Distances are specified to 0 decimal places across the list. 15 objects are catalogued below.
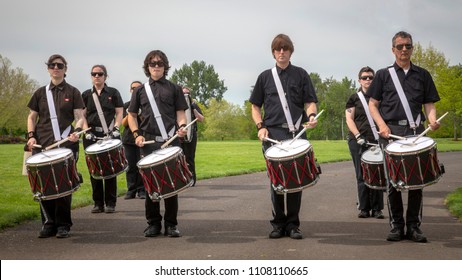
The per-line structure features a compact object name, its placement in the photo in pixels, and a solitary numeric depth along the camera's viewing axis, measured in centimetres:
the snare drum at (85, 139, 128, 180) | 960
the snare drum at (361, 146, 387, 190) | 901
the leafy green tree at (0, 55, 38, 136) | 2819
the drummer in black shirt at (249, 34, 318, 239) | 778
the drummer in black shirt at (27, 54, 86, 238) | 821
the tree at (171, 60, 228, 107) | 8419
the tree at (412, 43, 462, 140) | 3400
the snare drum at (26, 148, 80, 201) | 762
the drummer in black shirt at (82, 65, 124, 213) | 1058
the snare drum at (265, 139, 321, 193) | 719
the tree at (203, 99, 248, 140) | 8200
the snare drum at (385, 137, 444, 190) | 696
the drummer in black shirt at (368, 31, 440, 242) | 744
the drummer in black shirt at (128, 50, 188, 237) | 805
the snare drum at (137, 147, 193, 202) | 741
